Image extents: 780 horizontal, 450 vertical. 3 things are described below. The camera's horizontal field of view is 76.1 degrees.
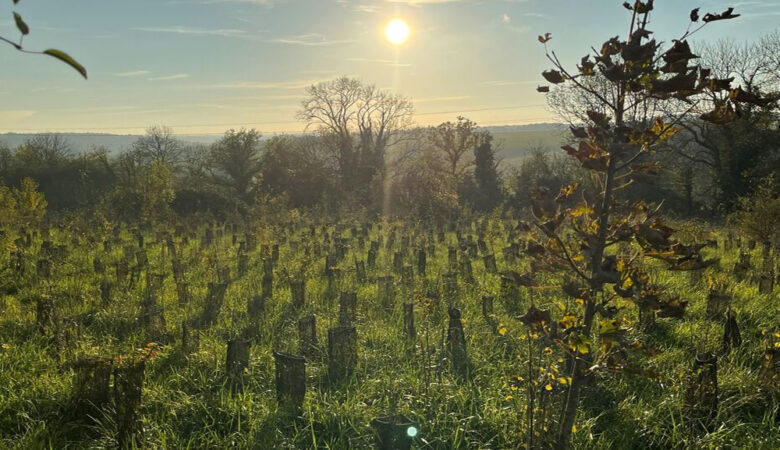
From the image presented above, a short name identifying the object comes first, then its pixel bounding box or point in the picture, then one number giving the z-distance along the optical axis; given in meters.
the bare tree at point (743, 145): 21.77
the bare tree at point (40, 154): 28.02
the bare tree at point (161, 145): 42.66
